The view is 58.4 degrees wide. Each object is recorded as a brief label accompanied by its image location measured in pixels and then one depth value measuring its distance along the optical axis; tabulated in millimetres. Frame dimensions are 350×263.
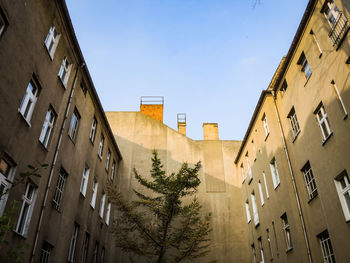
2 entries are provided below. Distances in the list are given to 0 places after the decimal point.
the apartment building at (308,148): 11593
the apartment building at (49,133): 9914
